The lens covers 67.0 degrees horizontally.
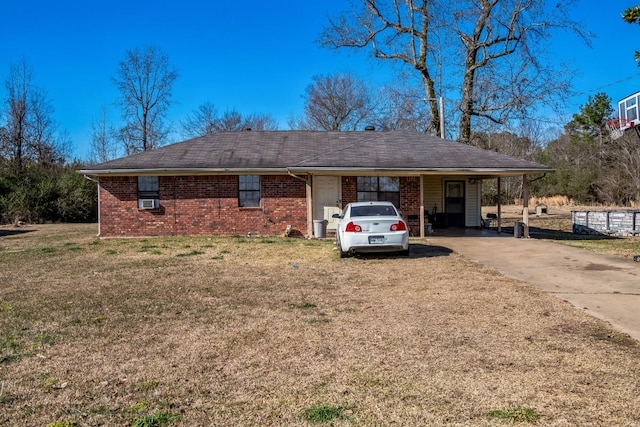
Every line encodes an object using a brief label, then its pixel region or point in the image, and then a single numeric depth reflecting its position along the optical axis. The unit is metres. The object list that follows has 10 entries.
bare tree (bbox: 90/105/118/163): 45.56
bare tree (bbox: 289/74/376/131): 48.47
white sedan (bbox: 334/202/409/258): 11.60
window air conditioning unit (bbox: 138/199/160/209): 18.34
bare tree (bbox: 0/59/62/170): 36.81
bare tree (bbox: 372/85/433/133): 32.22
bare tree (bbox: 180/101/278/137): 54.52
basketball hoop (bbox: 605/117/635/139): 15.94
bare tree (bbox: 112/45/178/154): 43.59
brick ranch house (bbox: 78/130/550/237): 17.94
